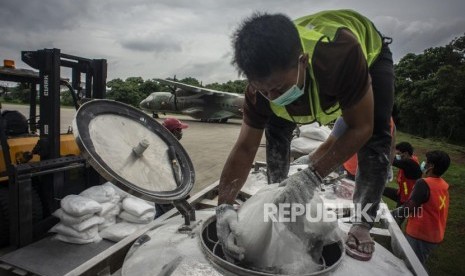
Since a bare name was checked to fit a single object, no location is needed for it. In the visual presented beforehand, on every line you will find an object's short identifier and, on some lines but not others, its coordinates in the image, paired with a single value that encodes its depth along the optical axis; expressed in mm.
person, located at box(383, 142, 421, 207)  4058
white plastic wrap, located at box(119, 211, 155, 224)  3613
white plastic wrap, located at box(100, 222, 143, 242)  3504
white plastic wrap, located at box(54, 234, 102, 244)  3348
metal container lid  1669
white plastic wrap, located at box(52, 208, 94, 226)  3277
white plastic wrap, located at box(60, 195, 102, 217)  3229
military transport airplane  20812
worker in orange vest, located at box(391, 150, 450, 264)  3244
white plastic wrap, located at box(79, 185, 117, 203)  3598
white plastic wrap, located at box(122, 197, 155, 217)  3590
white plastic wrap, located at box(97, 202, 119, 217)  3510
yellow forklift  3178
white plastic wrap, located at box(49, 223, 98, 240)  3312
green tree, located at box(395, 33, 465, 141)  19016
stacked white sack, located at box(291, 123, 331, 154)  5930
